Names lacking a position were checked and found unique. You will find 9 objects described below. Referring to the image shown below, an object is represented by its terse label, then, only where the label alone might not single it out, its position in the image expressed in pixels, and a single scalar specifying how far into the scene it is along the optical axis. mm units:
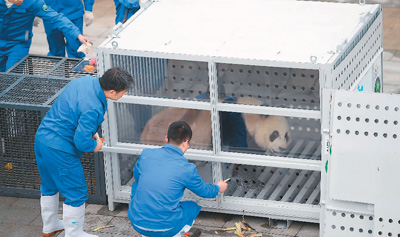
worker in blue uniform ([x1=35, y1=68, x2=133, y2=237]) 9911
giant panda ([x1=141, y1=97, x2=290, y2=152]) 10628
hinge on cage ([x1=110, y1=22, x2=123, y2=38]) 10942
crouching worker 9610
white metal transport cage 10199
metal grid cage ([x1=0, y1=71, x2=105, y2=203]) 11563
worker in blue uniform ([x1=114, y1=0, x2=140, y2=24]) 15597
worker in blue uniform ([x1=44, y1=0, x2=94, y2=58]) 15674
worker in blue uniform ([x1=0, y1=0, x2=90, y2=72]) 13356
